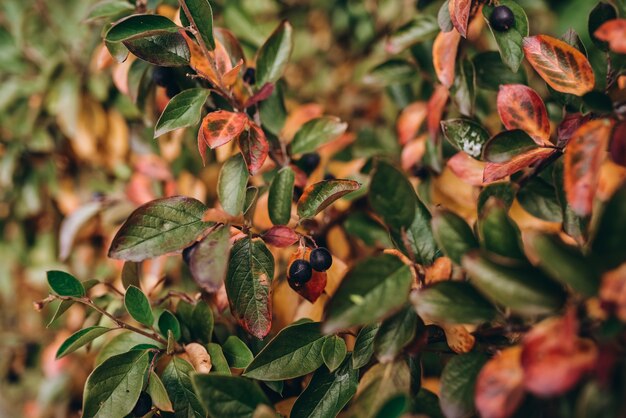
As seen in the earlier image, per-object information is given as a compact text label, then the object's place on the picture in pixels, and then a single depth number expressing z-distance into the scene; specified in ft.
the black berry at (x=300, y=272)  1.60
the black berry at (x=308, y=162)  1.86
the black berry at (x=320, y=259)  1.60
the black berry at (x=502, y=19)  1.64
